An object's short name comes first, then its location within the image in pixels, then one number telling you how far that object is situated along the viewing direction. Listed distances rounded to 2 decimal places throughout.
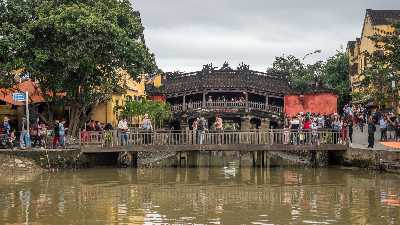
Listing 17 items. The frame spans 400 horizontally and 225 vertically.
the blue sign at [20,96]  33.88
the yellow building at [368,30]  53.72
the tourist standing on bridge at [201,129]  33.09
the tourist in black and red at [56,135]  32.95
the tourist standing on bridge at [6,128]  33.09
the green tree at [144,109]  42.75
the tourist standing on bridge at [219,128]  33.00
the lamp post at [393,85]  31.97
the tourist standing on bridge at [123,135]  33.16
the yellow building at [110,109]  44.78
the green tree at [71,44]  32.38
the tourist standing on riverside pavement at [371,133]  30.00
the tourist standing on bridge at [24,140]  32.25
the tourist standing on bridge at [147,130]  33.21
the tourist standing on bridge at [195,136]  33.22
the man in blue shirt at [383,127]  33.16
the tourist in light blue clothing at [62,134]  32.87
